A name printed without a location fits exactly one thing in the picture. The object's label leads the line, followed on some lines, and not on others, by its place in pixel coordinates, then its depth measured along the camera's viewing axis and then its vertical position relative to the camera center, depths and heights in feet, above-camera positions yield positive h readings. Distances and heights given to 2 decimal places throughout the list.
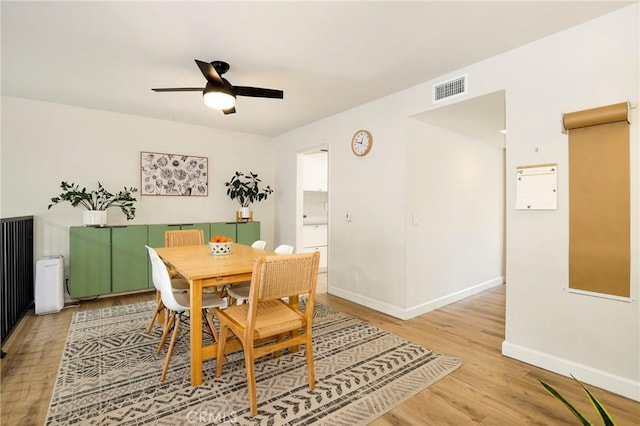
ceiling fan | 8.38 +3.38
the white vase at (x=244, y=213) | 16.97 +0.01
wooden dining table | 6.98 -1.49
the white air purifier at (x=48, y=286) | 11.78 -2.78
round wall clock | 12.71 +2.93
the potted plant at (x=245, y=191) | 17.01 +1.25
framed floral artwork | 15.10 +1.94
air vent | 9.66 +3.95
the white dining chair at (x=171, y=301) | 7.40 -2.23
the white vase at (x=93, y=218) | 12.96 -0.21
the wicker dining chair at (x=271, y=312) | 6.27 -2.27
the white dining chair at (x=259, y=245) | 11.78 -1.19
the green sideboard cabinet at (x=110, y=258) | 12.60 -1.87
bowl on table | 9.23 -1.02
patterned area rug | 6.15 -3.88
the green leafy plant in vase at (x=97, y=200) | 12.72 +0.54
